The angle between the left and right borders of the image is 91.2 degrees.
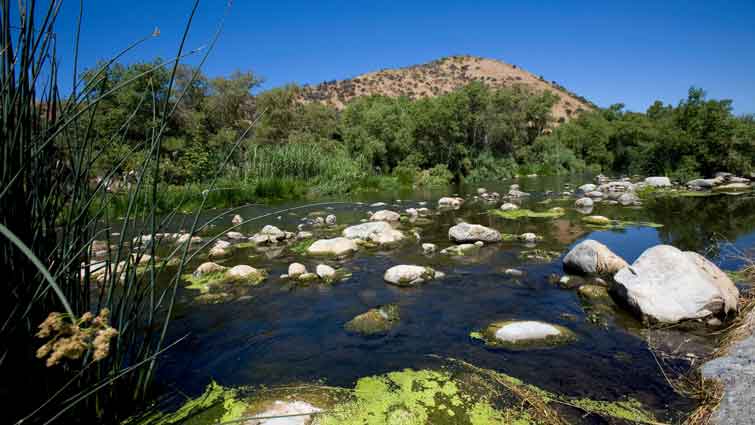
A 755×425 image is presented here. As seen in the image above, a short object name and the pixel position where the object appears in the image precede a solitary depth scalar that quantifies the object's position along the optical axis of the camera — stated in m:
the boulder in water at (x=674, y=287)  4.33
